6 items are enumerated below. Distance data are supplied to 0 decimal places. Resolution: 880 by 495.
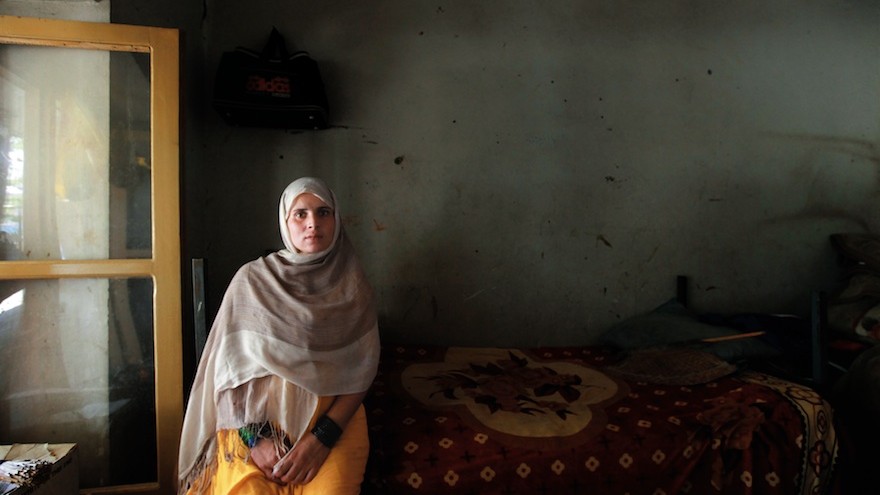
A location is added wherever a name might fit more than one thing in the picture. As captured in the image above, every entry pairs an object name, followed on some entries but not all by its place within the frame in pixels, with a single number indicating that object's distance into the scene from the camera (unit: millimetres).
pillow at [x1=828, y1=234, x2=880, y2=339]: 2141
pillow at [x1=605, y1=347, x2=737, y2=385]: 1936
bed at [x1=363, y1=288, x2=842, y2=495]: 1441
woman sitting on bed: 1277
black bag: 2012
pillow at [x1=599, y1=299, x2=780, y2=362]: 2051
